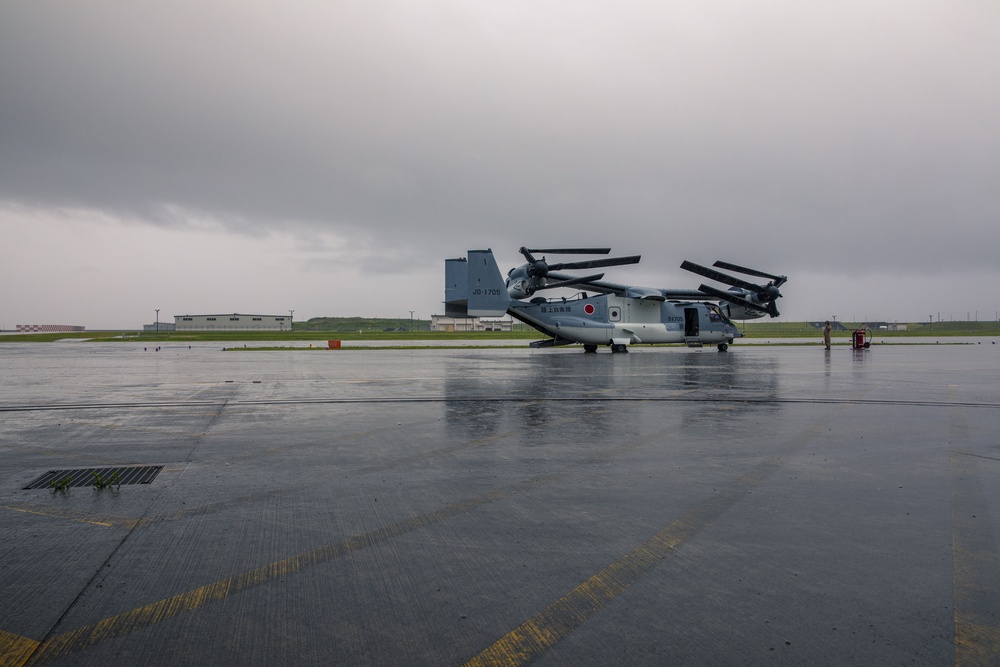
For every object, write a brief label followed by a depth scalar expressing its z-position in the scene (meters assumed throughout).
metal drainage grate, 6.02
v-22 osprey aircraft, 31.72
